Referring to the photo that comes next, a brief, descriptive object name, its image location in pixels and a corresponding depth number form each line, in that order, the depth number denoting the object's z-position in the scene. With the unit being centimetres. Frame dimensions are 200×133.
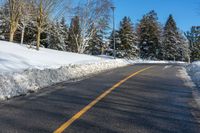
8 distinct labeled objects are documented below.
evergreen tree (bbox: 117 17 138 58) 3433
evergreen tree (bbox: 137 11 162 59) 3786
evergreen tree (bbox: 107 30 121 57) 3450
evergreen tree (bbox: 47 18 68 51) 3452
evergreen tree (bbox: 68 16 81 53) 2982
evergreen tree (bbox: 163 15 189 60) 3990
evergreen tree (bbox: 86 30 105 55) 3857
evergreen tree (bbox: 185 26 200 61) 4350
